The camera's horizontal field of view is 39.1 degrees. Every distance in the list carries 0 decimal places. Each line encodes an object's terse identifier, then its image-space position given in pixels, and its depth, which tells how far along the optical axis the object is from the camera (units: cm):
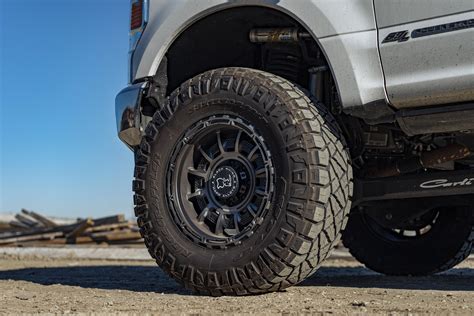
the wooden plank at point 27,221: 1654
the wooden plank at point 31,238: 1409
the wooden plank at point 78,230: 1396
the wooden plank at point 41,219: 1603
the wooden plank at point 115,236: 1369
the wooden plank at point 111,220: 1434
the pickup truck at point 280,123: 338
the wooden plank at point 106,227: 1410
